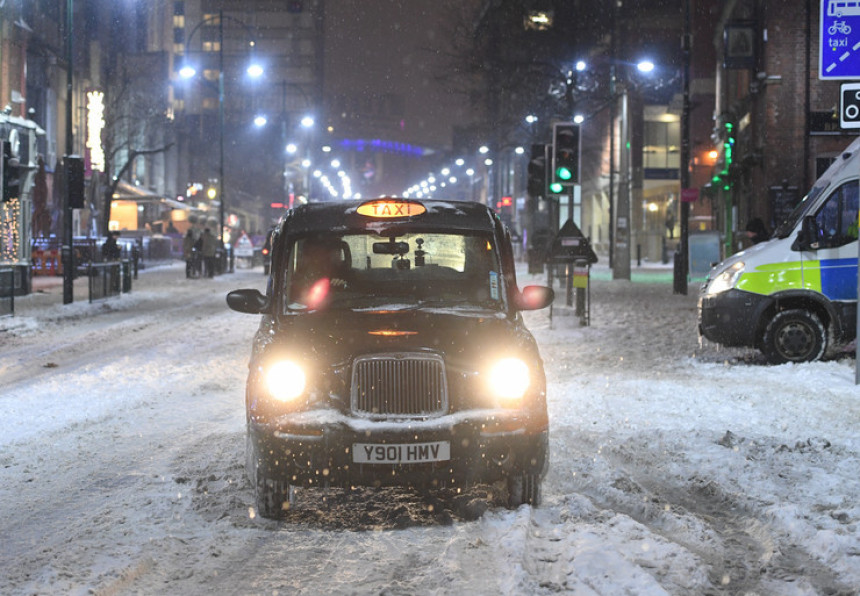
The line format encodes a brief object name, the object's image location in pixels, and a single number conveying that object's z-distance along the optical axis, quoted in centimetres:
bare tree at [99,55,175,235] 4869
